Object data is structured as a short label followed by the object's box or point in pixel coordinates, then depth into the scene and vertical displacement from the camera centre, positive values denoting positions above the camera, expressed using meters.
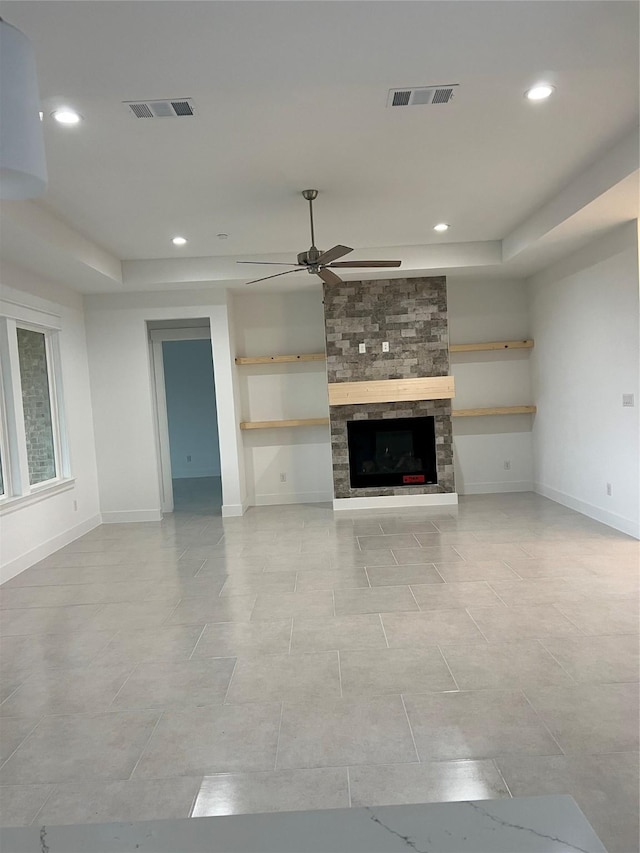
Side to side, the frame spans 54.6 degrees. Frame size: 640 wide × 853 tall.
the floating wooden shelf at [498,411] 7.78 -0.32
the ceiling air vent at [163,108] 3.17 +1.54
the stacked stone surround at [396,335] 7.46 +0.69
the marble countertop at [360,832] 0.73 -0.53
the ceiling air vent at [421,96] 3.17 +1.53
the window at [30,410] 5.59 +0.03
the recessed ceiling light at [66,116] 3.20 +1.55
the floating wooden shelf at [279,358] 7.80 +0.51
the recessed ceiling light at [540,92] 3.24 +1.54
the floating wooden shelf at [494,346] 7.73 +0.50
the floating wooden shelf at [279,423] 7.81 -0.31
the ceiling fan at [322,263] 4.80 +1.07
